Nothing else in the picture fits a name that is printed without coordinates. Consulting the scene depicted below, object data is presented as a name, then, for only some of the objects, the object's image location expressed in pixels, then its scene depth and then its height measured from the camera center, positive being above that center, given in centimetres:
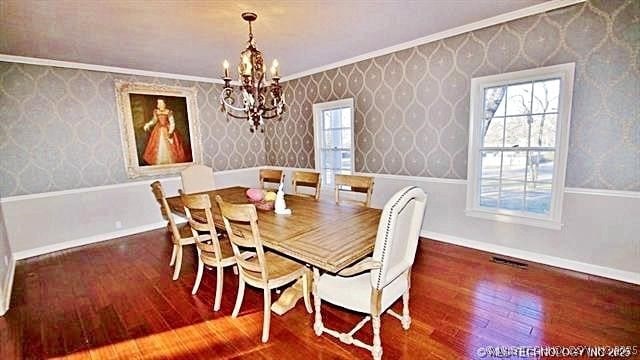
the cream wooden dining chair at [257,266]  188 -93
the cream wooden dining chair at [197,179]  396 -47
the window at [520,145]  285 -9
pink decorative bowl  279 -59
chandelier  243 +47
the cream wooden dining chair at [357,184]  294 -45
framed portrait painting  438 +28
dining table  172 -64
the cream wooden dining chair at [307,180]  341 -46
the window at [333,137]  465 +6
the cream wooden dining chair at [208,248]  228 -89
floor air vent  299 -131
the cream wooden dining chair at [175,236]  277 -89
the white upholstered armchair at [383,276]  159 -80
